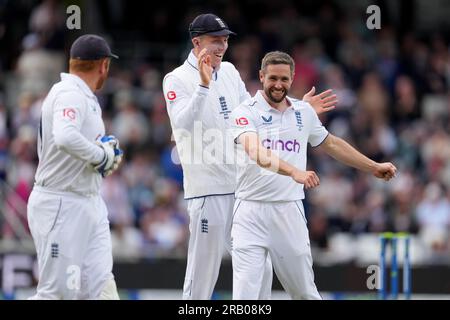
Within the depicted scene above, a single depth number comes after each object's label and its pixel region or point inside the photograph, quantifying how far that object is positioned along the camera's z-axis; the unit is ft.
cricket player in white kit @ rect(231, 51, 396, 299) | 59.52
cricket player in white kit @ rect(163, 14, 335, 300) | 63.93
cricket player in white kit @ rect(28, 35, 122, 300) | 57.00
